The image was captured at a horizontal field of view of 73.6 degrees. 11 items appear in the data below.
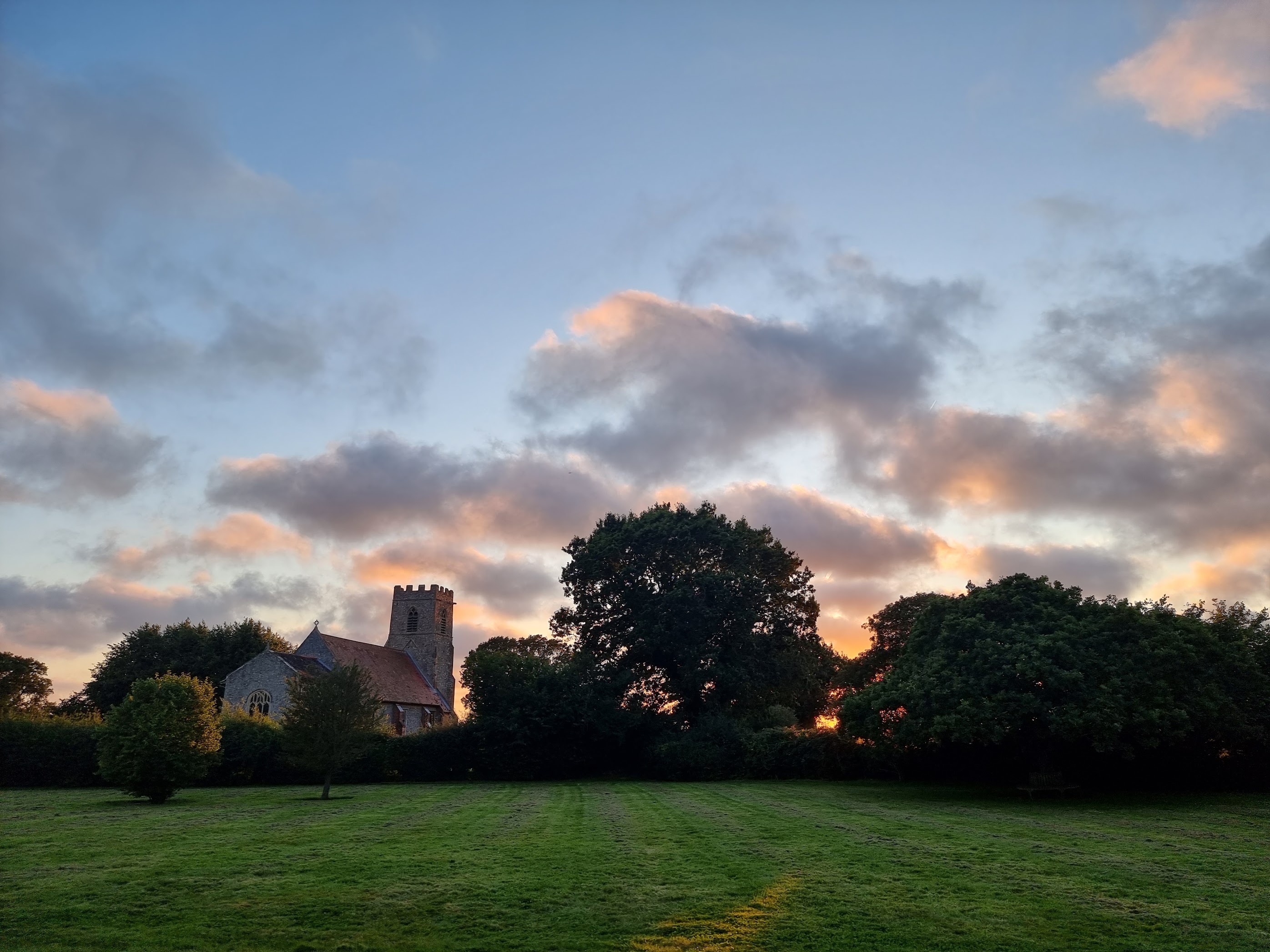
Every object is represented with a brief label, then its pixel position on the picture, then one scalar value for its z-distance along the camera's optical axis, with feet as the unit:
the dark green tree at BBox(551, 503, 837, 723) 157.28
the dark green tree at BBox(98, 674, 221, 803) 96.22
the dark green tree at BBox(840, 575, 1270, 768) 85.61
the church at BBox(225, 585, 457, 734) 199.62
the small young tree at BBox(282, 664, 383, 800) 104.22
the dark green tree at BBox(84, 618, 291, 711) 216.33
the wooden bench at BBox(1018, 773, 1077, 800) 93.45
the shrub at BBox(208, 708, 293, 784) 138.00
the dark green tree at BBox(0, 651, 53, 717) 220.84
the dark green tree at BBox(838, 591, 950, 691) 170.09
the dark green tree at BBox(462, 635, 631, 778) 147.13
